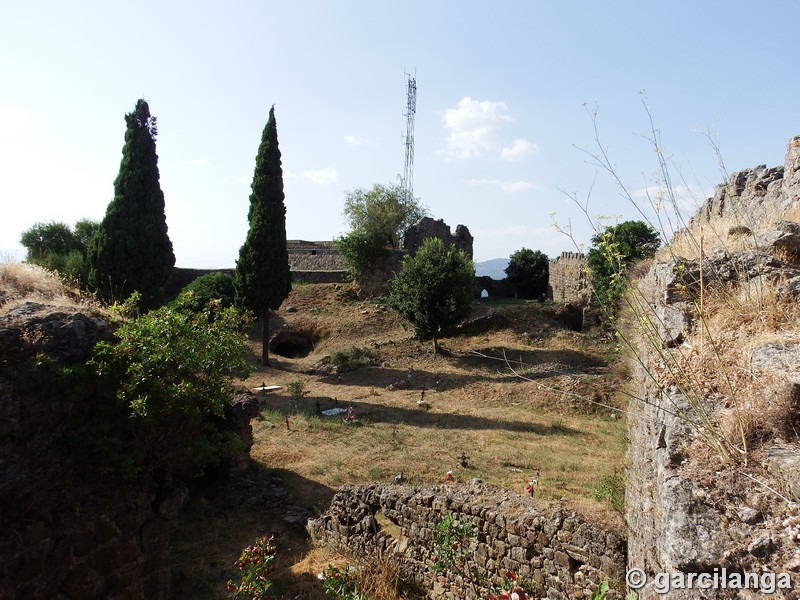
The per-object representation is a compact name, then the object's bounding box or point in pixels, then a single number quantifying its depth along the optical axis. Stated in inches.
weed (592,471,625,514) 251.6
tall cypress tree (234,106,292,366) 832.9
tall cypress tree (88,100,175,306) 716.0
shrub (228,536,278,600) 185.6
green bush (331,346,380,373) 809.5
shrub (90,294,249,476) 253.3
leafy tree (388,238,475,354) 802.8
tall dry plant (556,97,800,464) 97.6
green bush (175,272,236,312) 965.9
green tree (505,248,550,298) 1544.0
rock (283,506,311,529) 330.4
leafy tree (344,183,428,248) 1187.9
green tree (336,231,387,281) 1151.0
